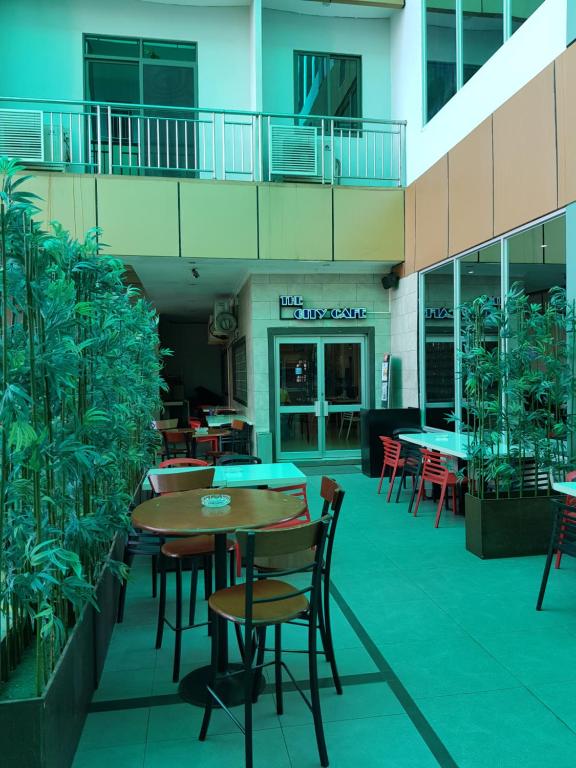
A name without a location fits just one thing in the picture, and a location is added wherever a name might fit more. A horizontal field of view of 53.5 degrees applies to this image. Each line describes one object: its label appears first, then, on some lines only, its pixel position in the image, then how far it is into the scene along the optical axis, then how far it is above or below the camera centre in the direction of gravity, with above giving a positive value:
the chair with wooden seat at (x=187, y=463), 5.57 -0.92
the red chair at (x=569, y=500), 4.29 -1.04
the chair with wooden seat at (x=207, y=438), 8.21 -1.03
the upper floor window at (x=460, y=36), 6.05 +3.97
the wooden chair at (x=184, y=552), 3.04 -1.02
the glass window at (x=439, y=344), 7.96 +0.33
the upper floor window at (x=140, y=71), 9.60 +5.07
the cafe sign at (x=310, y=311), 9.28 +0.92
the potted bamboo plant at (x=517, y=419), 4.70 -0.45
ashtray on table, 2.99 -0.70
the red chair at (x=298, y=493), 4.56 -1.07
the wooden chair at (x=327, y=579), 2.71 -1.04
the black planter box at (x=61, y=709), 1.85 -1.24
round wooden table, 2.58 -0.72
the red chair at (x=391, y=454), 6.83 -1.08
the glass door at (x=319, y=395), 9.48 -0.46
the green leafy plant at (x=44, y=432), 1.88 -0.23
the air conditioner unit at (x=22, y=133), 8.12 +3.38
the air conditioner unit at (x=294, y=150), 8.65 +3.30
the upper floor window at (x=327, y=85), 9.84 +4.89
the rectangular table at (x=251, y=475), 4.43 -0.88
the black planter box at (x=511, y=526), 4.68 -1.32
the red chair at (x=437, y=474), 5.66 -1.11
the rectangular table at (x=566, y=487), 3.52 -0.77
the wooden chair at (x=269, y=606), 2.13 -1.01
